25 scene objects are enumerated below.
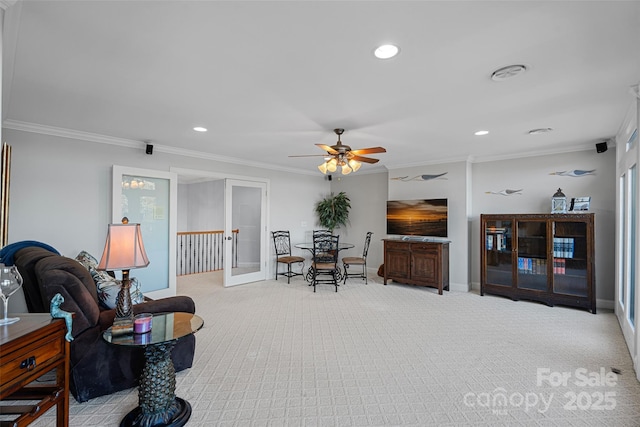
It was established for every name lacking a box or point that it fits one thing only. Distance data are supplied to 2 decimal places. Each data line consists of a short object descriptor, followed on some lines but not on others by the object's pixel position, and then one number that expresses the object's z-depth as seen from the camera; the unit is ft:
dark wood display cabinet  14.37
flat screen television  18.53
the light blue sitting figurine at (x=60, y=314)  5.52
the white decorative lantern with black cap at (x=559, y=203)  15.29
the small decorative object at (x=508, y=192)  17.27
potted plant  24.32
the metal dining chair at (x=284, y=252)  20.88
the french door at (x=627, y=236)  9.54
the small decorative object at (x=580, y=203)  14.72
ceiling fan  12.21
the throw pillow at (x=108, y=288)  8.59
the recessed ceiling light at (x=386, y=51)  6.75
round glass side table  6.41
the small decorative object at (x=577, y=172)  15.25
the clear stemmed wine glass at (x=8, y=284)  5.28
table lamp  6.81
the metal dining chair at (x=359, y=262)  20.35
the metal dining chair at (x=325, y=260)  18.67
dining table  21.07
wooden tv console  17.85
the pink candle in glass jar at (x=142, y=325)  6.64
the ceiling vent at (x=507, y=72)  7.56
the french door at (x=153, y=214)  14.83
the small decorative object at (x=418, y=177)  19.47
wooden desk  4.50
